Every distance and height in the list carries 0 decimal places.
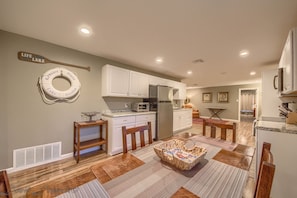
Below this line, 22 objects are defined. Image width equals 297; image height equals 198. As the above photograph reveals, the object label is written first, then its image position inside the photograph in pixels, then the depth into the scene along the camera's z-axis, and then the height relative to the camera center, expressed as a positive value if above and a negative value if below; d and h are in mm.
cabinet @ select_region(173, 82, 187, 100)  5119 +353
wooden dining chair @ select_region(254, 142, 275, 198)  556 -362
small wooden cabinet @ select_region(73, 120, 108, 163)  2443 -909
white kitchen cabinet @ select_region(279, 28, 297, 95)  1268 +437
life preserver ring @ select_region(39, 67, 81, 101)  2299 +272
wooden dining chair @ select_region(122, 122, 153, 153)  1324 -403
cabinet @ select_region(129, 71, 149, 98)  3414 +409
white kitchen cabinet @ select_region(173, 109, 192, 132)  4535 -771
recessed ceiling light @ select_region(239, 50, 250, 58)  2580 +1018
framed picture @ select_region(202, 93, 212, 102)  8223 +190
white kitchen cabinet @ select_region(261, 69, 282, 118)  2752 +84
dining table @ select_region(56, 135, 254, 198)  725 -539
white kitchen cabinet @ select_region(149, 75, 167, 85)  3930 +614
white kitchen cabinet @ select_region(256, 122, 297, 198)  1359 -687
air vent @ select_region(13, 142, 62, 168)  2109 -1039
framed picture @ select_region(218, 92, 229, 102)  7603 +220
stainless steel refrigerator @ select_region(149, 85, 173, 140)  3615 -267
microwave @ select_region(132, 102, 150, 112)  3485 -229
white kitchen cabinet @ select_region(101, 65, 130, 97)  2939 +434
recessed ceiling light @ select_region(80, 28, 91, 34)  1898 +1053
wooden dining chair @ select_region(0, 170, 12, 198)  601 -435
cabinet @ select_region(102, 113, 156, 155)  2762 -701
